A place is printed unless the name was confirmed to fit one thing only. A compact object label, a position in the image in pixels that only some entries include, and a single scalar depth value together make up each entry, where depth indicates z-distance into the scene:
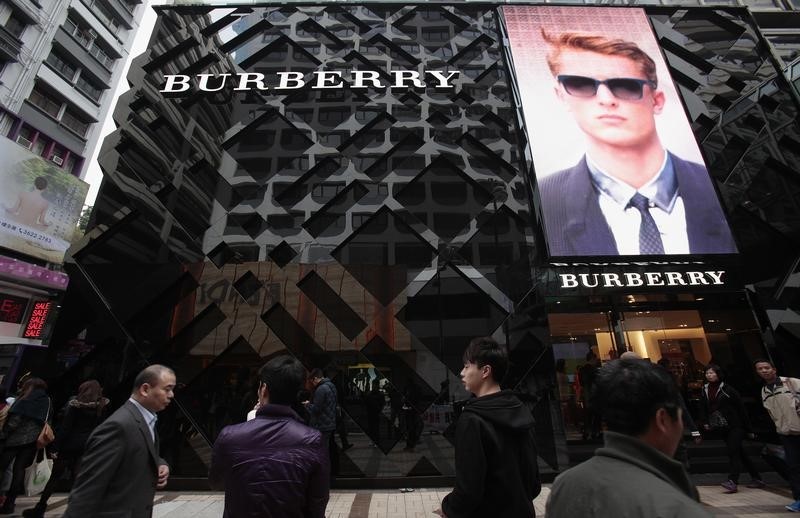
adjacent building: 10.22
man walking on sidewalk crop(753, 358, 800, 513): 4.08
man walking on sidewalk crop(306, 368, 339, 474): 4.88
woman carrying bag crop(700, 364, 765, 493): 4.91
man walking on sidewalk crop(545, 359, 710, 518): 0.93
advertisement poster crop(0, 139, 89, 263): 10.87
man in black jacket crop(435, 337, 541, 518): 1.69
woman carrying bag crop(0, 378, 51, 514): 4.25
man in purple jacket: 1.57
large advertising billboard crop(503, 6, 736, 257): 7.66
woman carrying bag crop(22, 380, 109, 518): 3.95
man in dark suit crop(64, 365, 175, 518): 1.85
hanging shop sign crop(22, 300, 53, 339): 9.46
